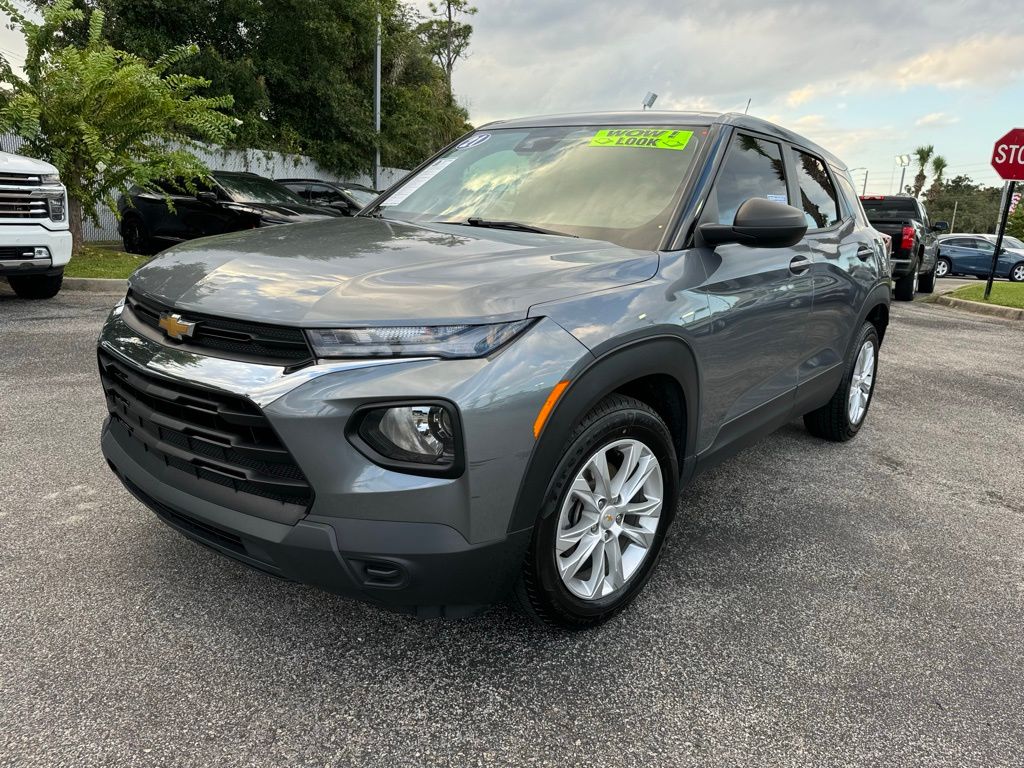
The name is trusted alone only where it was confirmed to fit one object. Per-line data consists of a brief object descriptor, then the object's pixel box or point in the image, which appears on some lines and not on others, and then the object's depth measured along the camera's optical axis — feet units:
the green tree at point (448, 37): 148.35
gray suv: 6.13
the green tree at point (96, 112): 30.50
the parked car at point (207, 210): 34.06
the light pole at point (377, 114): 71.15
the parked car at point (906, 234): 42.19
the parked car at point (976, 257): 73.26
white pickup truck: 22.36
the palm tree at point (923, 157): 280.00
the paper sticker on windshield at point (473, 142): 11.90
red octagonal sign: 41.19
